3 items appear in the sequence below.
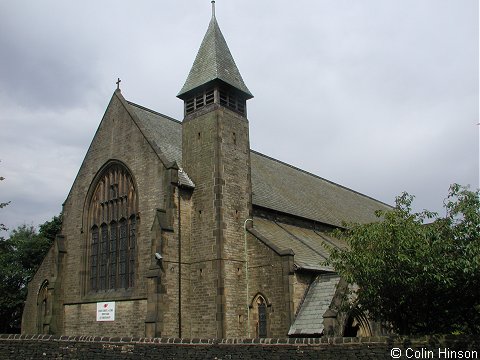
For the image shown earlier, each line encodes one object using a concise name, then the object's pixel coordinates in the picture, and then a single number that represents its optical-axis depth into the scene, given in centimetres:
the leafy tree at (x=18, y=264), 4039
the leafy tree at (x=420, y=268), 1293
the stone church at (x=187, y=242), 2244
